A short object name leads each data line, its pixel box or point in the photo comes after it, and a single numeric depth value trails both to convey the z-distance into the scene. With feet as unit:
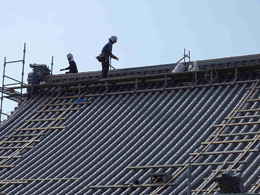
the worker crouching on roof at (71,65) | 97.14
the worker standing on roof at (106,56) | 89.40
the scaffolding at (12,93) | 94.38
